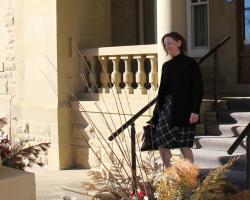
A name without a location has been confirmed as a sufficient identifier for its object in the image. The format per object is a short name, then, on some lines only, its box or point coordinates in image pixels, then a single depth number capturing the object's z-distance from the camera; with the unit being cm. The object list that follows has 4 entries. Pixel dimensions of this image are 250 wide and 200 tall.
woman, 848
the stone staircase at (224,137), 989
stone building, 1378
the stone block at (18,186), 428
